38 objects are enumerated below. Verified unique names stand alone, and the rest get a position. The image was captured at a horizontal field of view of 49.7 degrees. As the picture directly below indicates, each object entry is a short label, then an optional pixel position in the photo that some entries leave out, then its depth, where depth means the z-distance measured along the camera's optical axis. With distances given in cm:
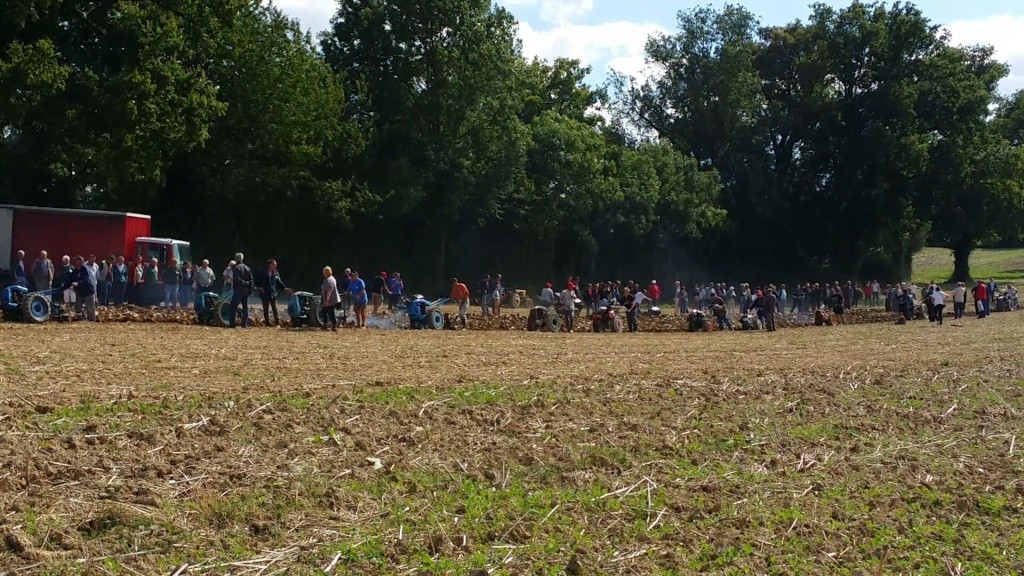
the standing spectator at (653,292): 4872
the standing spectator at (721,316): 3841
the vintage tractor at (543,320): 3378
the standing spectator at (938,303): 4047
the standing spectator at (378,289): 3638
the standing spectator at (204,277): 3291
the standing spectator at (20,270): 2967
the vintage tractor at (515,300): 5091
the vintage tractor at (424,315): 3125
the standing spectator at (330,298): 2805
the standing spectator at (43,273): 2873
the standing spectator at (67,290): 2683
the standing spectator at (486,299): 3874
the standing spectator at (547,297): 3706
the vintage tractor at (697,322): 3753
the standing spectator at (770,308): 3912
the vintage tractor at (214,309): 2783
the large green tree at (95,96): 3600
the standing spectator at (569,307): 3453
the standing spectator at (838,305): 4515
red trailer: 3528
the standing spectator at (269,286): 2803
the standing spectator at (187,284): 3344
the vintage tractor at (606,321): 3509
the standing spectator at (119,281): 3216
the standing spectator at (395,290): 3850
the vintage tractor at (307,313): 2864
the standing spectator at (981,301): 4641
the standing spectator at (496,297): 3822
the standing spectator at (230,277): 2747
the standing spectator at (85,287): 2659
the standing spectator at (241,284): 2678
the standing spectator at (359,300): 2969
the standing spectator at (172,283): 3325
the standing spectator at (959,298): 4484
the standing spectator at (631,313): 3562
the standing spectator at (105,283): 3112
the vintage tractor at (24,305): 2547
